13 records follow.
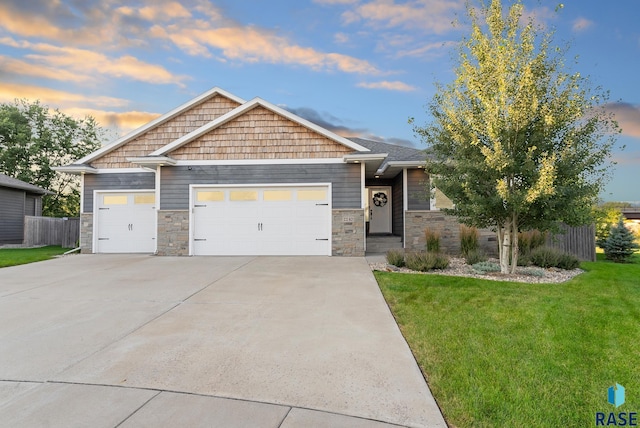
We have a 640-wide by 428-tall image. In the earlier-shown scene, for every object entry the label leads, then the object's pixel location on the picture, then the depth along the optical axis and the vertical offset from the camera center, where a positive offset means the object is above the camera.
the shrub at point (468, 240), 11.45 -0.66
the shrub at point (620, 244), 12.68 -0.84
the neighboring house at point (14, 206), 18.95 +0.47
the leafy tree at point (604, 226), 14.69 -0.25
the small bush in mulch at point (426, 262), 8.62 -1.05
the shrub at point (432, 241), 11.64 -0.72
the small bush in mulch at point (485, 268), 8.64 -1.18
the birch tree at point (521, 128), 7.47 +1.99
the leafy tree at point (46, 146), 25.84 +5.30
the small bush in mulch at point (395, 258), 9.13 -1.03
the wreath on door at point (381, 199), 15.77 +0.87
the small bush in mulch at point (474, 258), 9.88 -1.07
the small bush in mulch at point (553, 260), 9.45 -1.05
